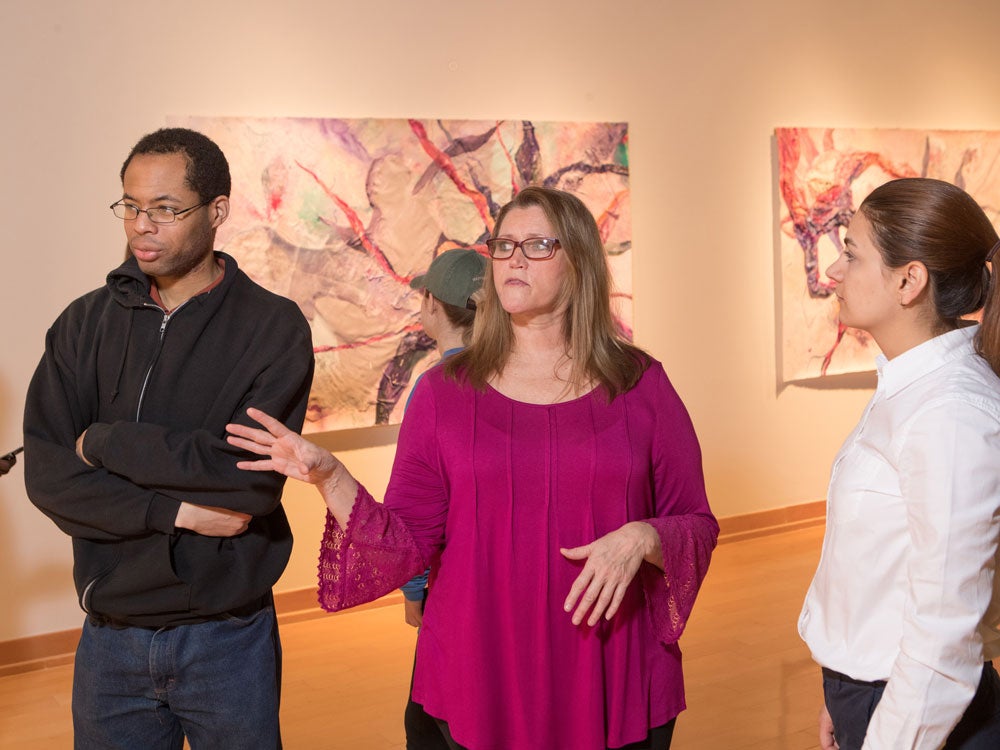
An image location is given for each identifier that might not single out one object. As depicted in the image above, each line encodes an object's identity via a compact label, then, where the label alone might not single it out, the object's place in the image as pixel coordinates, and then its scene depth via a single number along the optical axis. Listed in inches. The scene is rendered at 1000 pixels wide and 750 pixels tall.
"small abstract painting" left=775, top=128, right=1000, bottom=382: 264.8
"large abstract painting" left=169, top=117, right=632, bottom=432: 198.2
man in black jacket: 82.8
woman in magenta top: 80.1
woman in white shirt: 62.0
